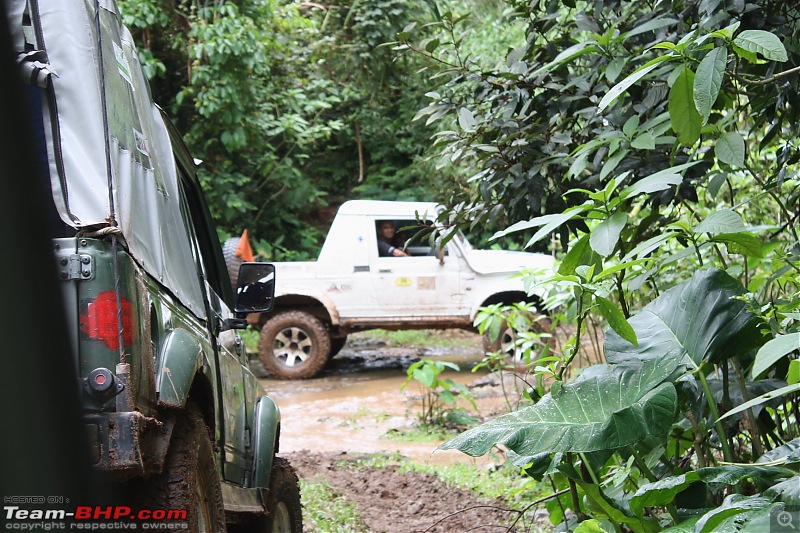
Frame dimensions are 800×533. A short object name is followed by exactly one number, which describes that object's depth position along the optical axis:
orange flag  7.79
